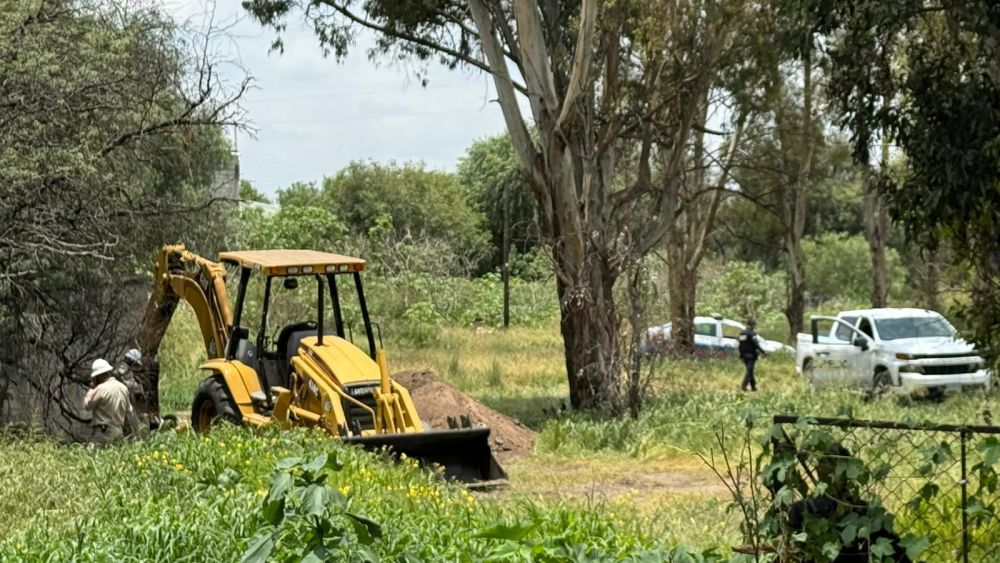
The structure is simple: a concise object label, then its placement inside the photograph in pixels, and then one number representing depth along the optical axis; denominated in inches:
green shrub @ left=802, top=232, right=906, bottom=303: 2731.3
